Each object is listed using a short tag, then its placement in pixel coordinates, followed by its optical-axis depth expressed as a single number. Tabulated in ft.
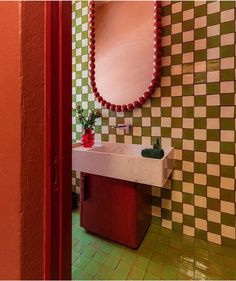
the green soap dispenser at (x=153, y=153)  4.48
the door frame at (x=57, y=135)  1.43
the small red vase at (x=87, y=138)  6.13
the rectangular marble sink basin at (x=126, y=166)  4.23
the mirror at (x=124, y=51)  5.47
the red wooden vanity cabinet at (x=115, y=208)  4.85
